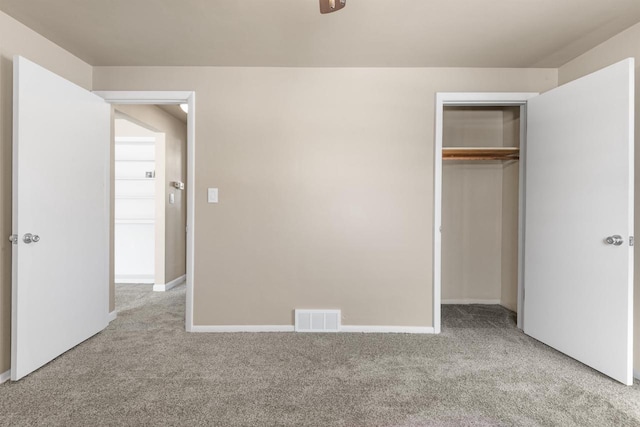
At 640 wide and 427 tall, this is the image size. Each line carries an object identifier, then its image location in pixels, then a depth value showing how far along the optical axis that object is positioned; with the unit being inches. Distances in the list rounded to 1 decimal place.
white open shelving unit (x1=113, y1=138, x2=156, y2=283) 182.9
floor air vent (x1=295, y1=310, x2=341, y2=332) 111.0
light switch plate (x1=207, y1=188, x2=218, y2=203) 111.7
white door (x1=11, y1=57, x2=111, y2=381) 78.2
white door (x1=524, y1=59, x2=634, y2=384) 78.5
